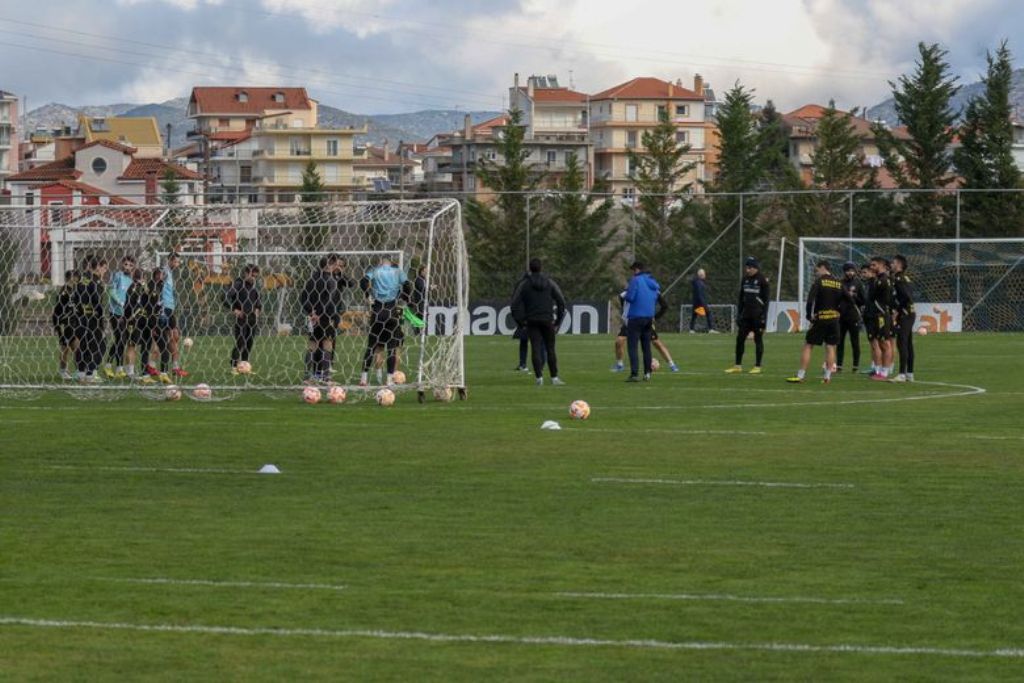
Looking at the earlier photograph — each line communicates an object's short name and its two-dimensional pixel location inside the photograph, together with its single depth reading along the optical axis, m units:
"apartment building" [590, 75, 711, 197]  195.12
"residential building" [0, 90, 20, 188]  187.62
